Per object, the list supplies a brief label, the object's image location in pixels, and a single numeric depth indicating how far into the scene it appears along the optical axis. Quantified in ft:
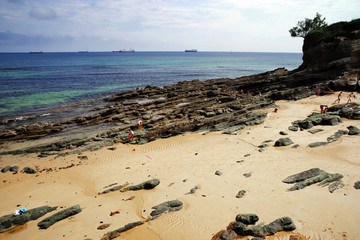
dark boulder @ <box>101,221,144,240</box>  29.19
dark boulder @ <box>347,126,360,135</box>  59.00
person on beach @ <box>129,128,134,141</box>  70.70
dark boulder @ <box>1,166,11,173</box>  53.15
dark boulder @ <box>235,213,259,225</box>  30.17
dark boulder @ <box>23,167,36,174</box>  52.60
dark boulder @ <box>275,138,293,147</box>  57.36
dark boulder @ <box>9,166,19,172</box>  53.54
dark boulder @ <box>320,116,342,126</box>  66.33
